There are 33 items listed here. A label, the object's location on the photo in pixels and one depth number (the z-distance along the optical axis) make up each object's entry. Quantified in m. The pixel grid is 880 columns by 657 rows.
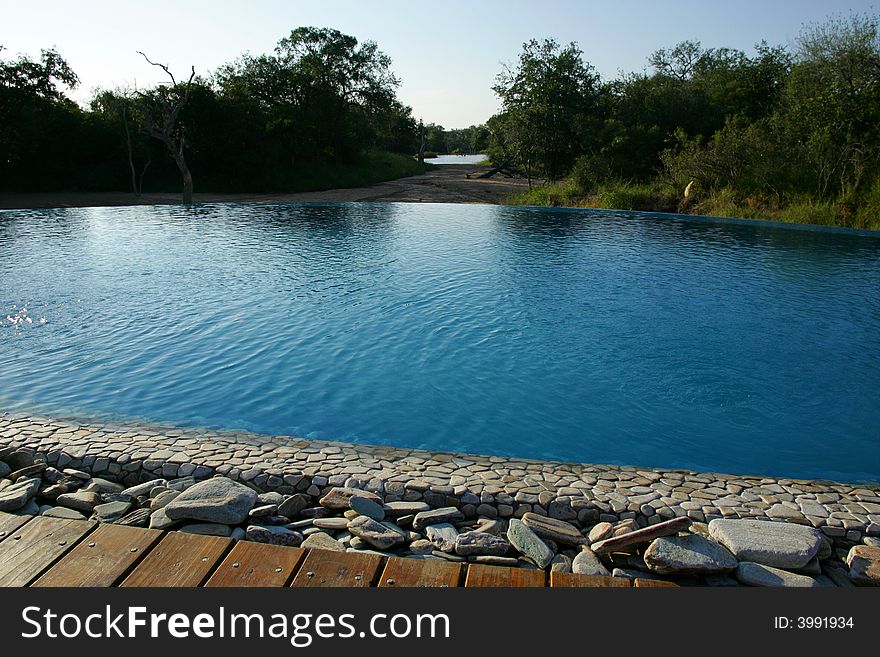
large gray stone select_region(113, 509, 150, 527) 3.76
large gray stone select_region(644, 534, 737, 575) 3.29
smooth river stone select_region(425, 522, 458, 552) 3.60
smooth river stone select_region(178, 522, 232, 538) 3.67
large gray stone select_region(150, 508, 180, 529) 3.70
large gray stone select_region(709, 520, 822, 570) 3.47
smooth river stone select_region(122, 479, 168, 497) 4.23
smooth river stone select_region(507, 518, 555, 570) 3.46
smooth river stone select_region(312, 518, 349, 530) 3.78
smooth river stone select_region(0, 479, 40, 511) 3.91
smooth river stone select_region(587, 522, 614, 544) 3.69
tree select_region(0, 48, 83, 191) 22.91
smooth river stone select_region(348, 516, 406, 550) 3.56
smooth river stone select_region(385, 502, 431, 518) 3.98
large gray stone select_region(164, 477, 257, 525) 3.75
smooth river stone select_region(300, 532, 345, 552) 3.54
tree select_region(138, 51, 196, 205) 21.78
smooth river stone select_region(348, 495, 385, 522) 3.90
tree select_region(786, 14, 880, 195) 17.08
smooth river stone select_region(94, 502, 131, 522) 3.86
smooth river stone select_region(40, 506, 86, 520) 3.82
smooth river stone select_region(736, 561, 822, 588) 3.28
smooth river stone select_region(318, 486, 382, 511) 4.03
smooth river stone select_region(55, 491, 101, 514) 4.03
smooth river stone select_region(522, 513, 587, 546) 3.68
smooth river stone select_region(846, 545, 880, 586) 3.41
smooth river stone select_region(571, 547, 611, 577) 3.33
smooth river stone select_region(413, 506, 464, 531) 3.88
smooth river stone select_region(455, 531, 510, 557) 3.53
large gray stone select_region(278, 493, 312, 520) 3.95
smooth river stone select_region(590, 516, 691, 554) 3.46
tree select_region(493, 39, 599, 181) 23.25
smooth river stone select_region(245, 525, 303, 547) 3.61
